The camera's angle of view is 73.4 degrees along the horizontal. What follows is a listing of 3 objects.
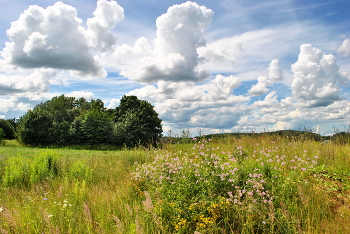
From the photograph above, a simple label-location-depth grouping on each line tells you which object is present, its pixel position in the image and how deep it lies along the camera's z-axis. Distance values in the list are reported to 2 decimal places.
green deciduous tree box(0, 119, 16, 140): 44.16
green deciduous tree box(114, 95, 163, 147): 32.50
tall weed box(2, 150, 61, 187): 7.20
